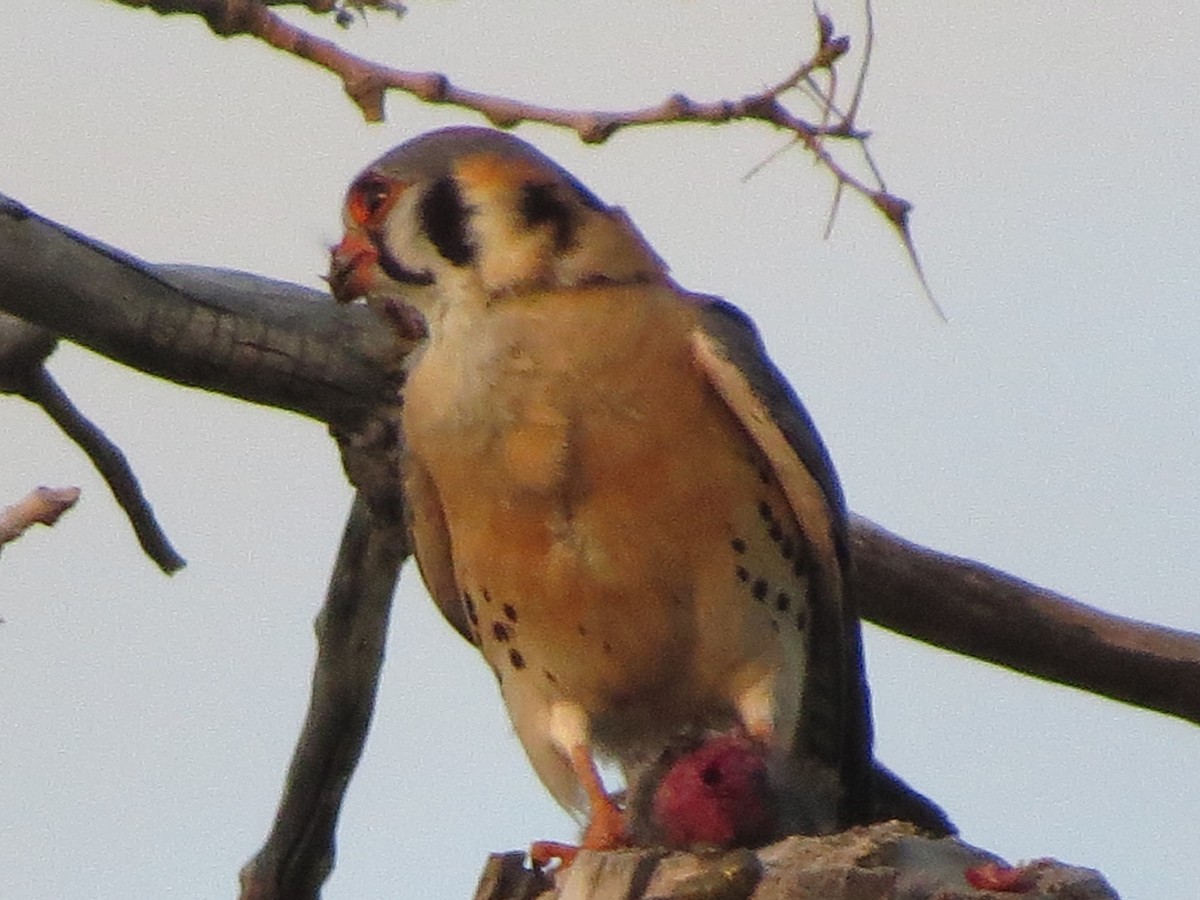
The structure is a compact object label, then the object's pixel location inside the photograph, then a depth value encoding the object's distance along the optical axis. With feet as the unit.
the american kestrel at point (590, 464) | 27.58
